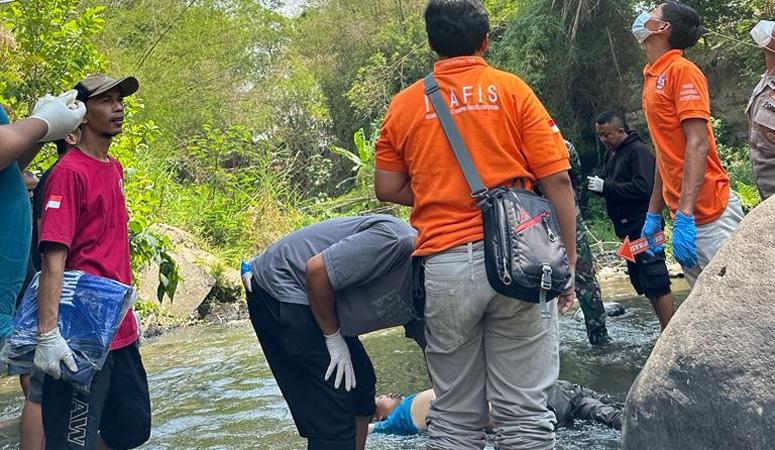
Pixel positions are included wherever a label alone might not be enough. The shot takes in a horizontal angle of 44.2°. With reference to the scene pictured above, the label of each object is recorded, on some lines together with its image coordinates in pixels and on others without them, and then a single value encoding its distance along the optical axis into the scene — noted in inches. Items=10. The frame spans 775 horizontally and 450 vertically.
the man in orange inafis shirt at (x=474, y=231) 133.5
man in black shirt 258.5
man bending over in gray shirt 149.7
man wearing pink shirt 145.3
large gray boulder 119.8
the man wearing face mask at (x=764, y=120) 176.9
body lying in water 195.8
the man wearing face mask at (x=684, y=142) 183.6
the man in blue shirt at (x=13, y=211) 118.0
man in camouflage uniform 267.2
